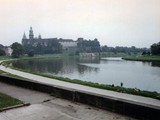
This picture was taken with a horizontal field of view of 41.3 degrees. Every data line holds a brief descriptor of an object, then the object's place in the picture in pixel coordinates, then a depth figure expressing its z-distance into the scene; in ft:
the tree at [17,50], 319.10
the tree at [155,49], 254.22
